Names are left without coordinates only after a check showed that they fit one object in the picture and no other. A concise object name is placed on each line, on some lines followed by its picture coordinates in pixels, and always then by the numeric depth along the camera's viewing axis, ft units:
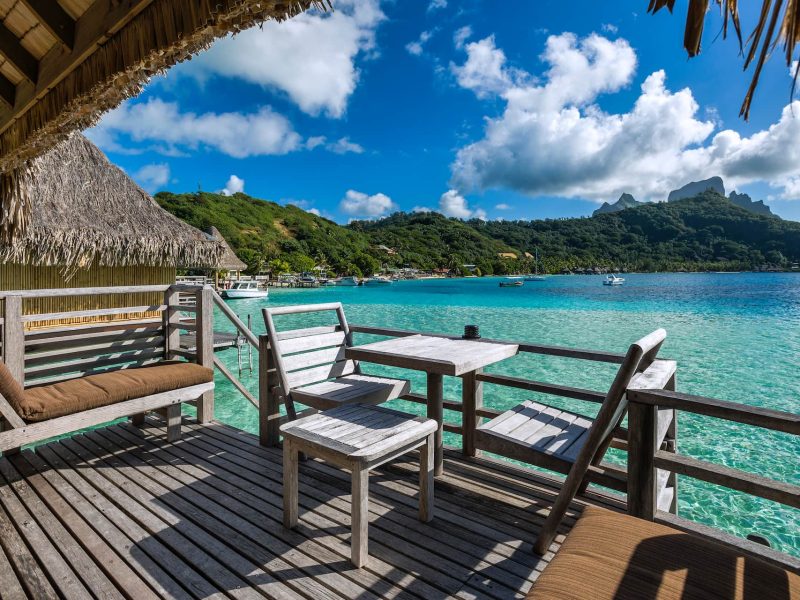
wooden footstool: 6.25
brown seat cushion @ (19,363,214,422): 8.42
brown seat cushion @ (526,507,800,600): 3.65
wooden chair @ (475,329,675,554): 5.63
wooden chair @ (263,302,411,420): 9.23
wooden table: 7.82
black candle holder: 10.38
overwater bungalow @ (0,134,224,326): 25.71
